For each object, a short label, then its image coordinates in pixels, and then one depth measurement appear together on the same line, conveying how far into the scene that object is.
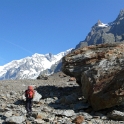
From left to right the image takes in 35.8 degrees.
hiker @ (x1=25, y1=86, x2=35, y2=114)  15.62
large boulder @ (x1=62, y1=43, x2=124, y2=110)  15.59
